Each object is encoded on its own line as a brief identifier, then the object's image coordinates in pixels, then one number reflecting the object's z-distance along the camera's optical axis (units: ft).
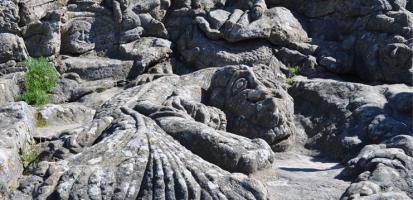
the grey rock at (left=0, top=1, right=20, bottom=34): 37.32
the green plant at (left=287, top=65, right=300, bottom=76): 37.24
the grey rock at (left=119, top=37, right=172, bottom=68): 37.70
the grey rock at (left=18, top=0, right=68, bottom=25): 37.83
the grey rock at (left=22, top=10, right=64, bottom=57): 37.45
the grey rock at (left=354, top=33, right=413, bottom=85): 35.47
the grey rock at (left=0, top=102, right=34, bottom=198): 23.48
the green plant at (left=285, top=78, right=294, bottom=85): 35.60
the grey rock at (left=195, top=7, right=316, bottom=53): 37.45
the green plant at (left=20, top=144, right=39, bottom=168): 25.88
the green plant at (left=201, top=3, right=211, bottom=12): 40.01
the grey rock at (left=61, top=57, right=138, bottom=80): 37.01
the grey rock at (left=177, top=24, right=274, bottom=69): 37.27
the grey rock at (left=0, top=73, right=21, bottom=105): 33.16
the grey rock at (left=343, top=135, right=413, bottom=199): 22.63
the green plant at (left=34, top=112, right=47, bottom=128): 30.08
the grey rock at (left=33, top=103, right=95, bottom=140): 29.94
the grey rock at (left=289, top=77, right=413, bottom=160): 29.60
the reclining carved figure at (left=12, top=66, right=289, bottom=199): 22.24
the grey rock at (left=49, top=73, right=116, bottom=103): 34.73
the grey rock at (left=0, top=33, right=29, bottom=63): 36.94
